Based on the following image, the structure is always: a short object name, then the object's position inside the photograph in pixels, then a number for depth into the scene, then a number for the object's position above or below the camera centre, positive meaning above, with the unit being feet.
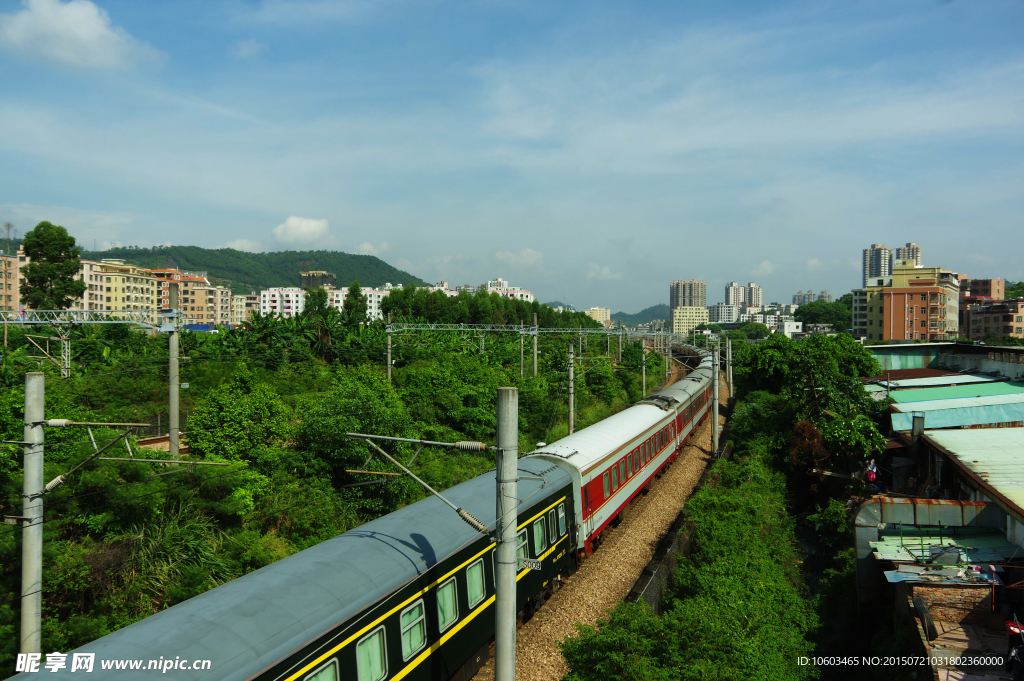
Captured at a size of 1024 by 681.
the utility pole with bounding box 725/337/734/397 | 155.12 -6.66
